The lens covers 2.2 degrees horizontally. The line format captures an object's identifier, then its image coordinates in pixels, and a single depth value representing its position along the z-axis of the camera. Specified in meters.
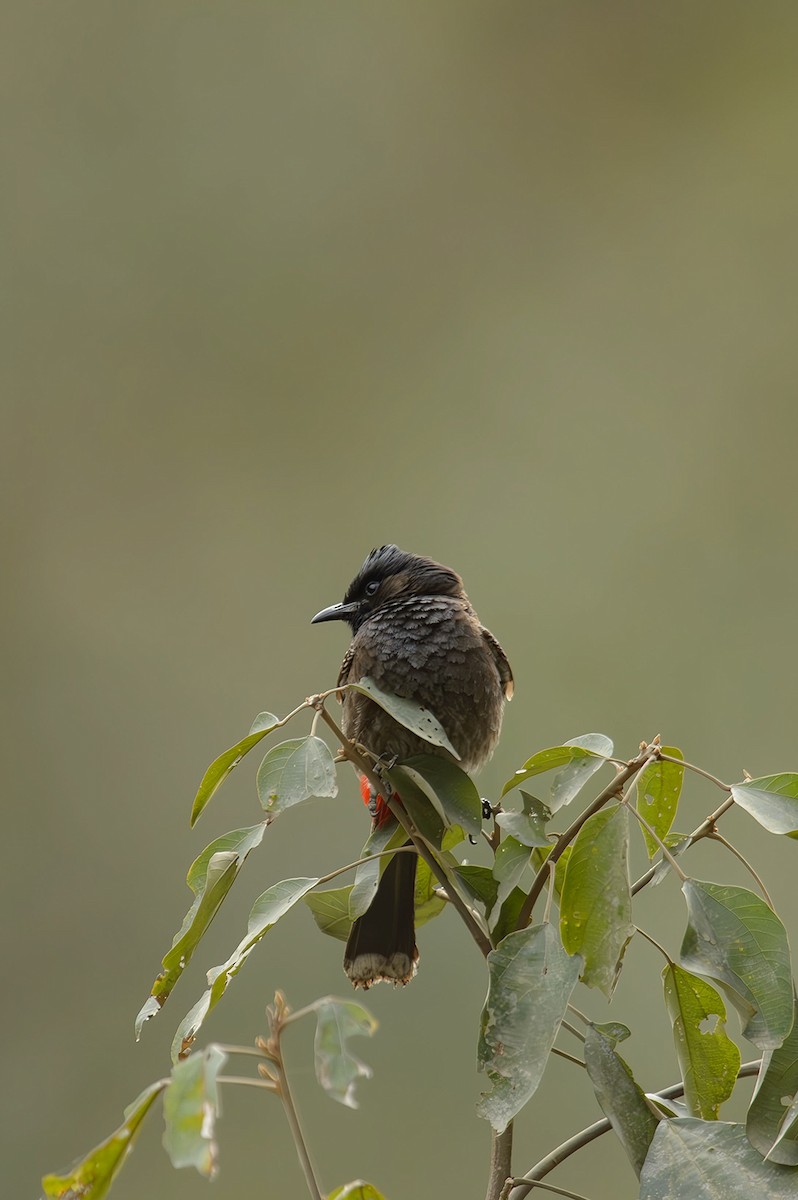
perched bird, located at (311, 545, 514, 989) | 7.89
